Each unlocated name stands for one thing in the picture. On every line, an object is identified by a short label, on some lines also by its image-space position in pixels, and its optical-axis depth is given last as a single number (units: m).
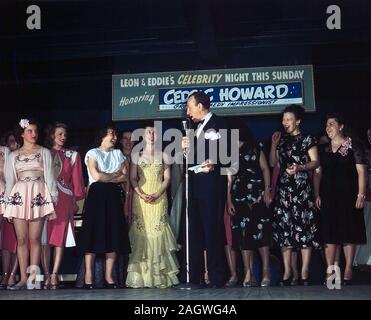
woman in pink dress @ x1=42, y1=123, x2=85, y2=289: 6.23
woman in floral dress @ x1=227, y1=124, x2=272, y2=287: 5.96
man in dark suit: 5.40
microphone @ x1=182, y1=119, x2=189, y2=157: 5.33
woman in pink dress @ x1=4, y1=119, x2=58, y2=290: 5.99
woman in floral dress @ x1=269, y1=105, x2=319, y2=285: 5.87
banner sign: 7.46
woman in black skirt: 5.99
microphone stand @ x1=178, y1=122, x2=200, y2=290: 5.35
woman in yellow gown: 6.16
